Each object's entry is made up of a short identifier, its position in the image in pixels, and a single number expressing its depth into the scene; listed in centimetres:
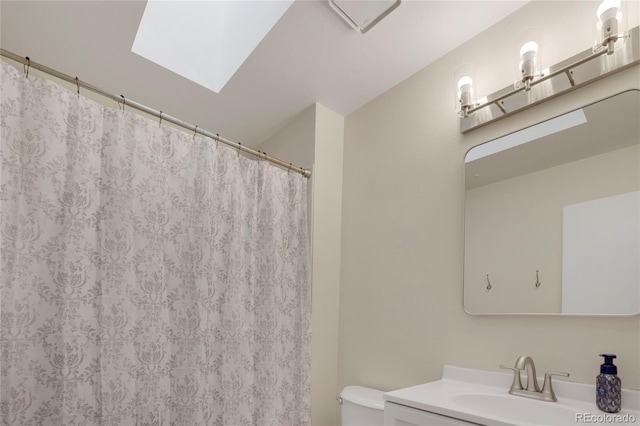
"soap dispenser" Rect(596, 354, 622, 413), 126
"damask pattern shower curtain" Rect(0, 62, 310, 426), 126
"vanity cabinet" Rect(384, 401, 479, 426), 129
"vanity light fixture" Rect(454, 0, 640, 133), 138
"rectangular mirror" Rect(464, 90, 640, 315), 137
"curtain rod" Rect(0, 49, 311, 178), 131
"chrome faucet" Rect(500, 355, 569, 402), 142
